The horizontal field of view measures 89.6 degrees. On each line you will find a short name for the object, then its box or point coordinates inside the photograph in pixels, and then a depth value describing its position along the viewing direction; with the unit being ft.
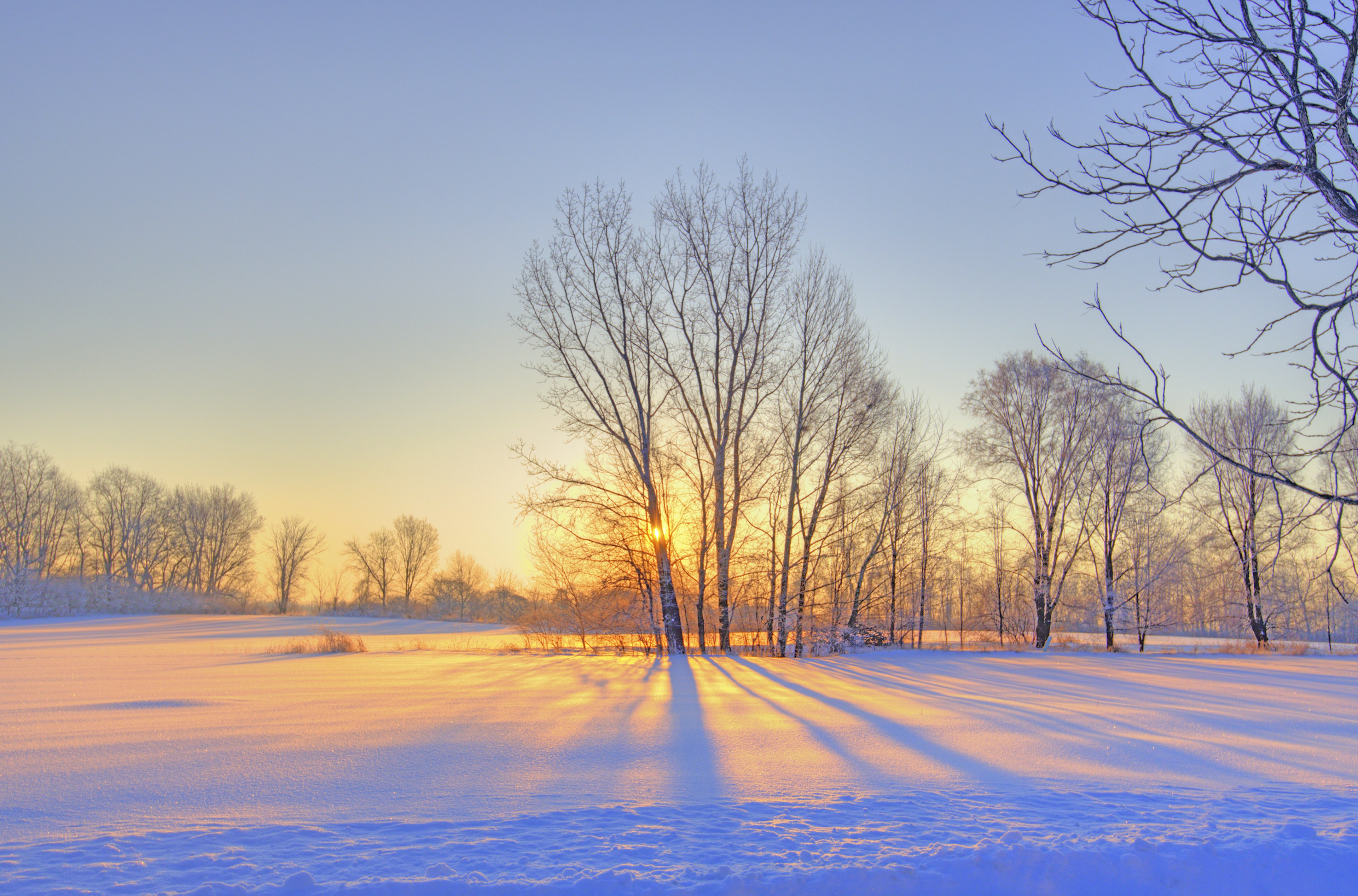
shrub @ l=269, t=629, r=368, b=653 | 49.75
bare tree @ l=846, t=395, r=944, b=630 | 56.08
